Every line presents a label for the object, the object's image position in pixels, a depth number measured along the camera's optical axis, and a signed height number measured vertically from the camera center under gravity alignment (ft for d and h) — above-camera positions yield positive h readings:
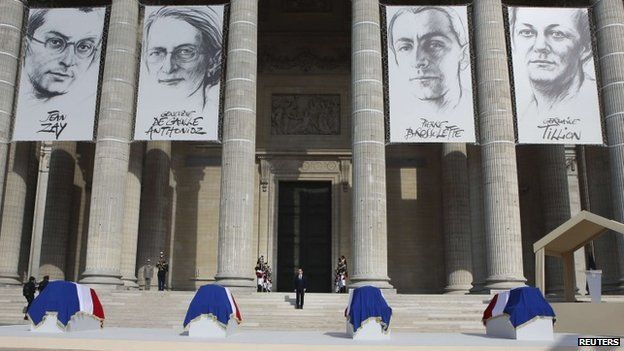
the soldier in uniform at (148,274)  80.12 -0.74
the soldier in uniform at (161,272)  73.61 -0.42
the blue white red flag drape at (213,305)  42.22 -2.62
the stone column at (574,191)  87.51 +12.60
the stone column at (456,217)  82.94 +7.56
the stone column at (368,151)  64.28 +13.45
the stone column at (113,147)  66.08 +14.33
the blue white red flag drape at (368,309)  42.09 -2.88
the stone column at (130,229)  75.61 +5.14
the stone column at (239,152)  64.39 +13.41
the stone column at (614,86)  69.10 +22.13
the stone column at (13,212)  75.15 +7.64
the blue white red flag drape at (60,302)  42.98 -2.47
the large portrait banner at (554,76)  68.74 +23.13
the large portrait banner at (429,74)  68.03 +23.18
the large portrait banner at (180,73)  68.85 +23.60
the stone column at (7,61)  71.92 +26.11
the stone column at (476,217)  77.71 +6.96
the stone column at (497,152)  64.69 +13.55
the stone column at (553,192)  84.51 +11.39
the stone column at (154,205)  84.99 +9.47
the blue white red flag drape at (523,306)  41.01 -2.62
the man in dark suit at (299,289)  57.58 -1.99
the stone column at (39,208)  95.25 +10.22
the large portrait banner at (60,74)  70.54 +23.92
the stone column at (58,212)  83.56 +8.33
